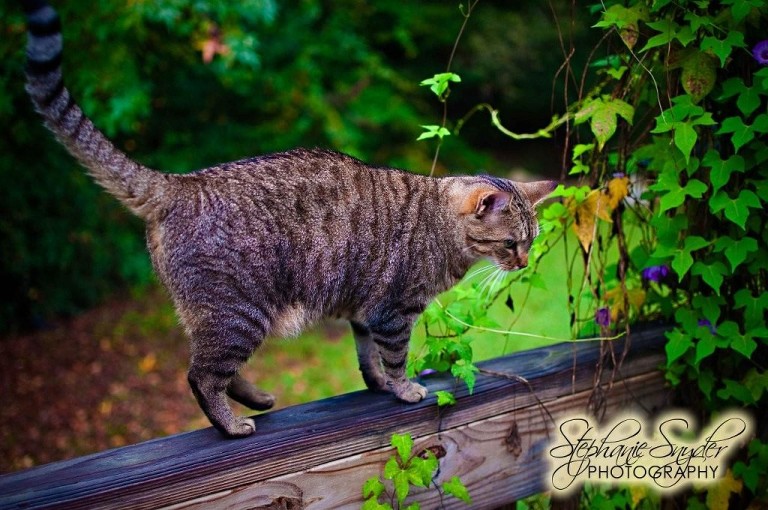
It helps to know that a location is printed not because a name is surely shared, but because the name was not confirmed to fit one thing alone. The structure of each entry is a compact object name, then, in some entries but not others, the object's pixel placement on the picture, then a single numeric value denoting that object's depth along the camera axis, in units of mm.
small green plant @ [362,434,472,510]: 2004
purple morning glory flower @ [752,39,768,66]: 2195
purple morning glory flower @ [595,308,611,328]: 2572
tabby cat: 2262
